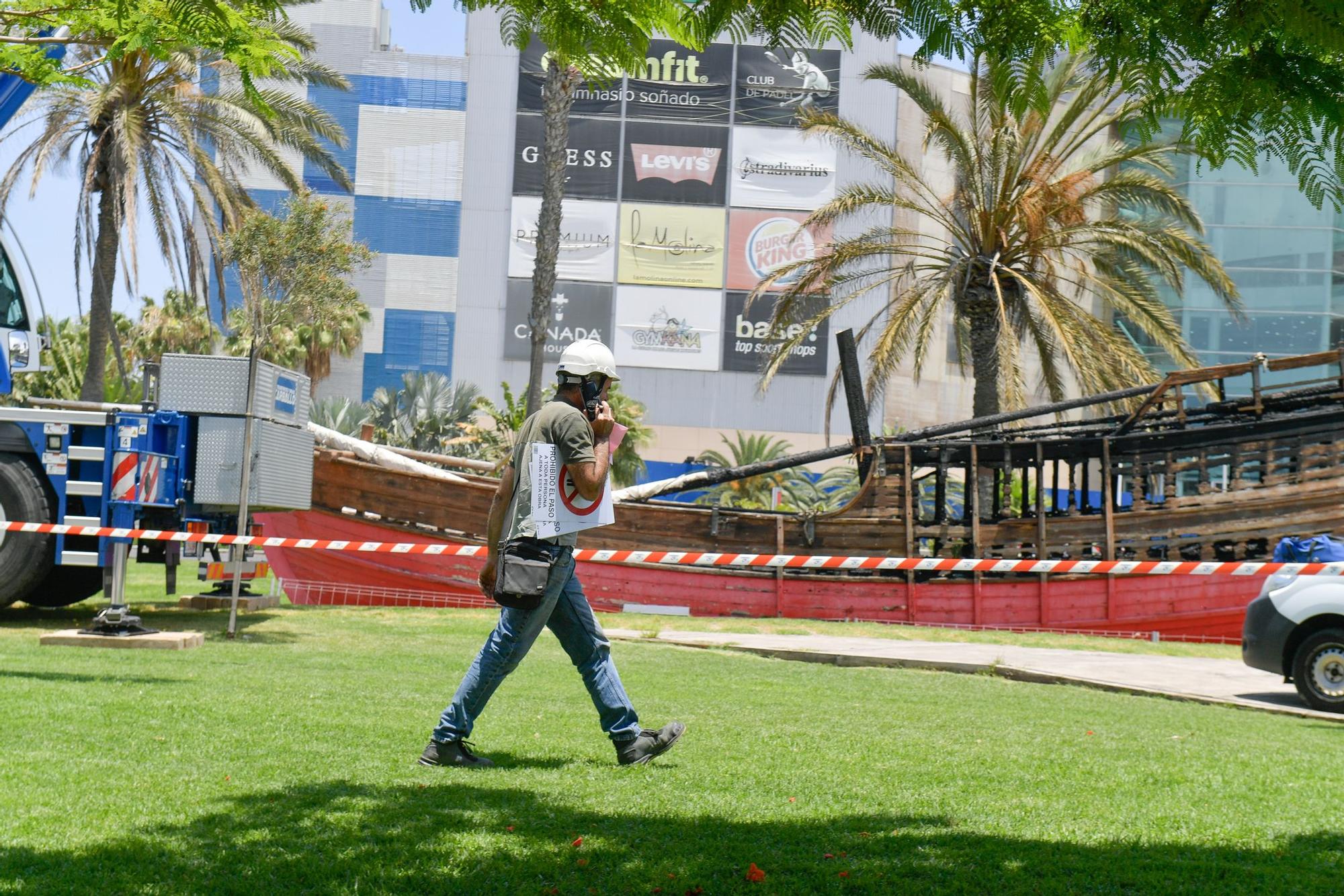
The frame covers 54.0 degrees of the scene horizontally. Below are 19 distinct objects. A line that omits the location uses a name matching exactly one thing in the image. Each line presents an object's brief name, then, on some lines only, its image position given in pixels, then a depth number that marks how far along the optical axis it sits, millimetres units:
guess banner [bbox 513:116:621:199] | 54312
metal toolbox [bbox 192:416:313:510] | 11633
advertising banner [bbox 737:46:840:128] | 54625
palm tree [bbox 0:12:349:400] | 21500
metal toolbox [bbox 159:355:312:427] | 11742
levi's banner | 54656
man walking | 5535
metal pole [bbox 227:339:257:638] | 11484
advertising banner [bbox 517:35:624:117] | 53844
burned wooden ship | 17766
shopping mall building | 54781
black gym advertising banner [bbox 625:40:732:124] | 54500
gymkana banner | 55531
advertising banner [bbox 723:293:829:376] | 55250
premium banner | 54719
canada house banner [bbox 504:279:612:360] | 55219
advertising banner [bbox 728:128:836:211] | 55188
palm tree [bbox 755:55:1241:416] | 20109
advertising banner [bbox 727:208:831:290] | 55219
